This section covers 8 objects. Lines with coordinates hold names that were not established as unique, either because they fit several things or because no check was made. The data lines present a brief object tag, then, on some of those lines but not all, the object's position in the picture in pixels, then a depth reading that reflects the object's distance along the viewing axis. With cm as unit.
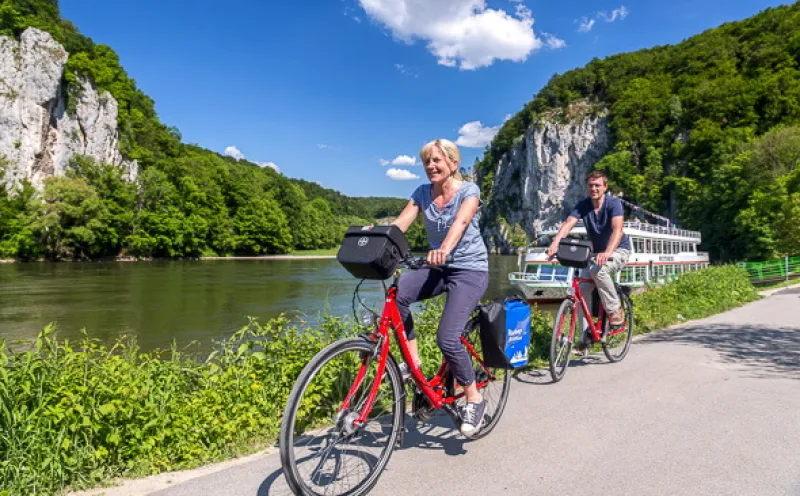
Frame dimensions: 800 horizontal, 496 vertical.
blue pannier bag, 352
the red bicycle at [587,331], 517
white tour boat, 2467
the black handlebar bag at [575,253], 544
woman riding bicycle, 324
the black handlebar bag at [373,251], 277
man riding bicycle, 559
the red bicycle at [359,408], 262
